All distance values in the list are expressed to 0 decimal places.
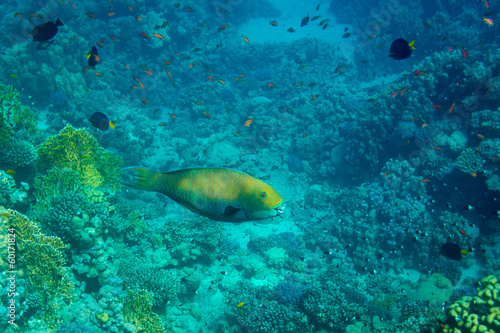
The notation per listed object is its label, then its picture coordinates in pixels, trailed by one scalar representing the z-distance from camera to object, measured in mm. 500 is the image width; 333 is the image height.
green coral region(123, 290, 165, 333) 5195
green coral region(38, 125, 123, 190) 6348
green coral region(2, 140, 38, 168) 5844
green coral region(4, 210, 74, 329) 4555
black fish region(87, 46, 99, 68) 6807
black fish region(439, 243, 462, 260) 5441
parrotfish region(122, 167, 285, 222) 1748
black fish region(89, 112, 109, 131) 6199
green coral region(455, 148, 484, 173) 8859
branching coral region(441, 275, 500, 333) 3627
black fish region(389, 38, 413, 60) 5679
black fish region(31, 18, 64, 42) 5035
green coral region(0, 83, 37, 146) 6109
